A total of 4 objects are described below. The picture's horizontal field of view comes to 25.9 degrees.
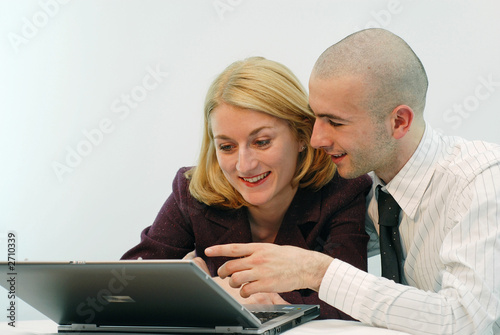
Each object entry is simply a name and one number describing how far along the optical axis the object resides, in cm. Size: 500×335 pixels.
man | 153
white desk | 148
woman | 181
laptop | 140
